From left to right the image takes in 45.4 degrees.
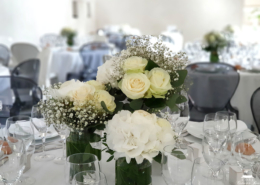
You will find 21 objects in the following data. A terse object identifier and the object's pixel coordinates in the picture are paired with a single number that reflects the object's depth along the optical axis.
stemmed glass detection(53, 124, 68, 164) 1.13
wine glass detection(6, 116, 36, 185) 1.04
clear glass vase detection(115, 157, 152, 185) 0.90
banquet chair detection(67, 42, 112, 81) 5.20
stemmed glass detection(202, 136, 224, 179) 0.89
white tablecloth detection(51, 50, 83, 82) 5.32
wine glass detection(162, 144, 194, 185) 0.82
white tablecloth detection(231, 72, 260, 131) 2.70
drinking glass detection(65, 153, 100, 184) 0.81
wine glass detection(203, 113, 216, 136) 1.15
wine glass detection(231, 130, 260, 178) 1.01
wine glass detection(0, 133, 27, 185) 0.89
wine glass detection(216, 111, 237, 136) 1.18
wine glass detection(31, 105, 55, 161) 1.25
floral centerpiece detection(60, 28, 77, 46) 6.67
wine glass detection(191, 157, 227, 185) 0.80
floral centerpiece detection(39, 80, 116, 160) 0.92
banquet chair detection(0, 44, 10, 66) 4.65
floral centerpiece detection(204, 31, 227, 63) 4.11
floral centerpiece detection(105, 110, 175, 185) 0.82
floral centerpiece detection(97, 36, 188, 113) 0.89
